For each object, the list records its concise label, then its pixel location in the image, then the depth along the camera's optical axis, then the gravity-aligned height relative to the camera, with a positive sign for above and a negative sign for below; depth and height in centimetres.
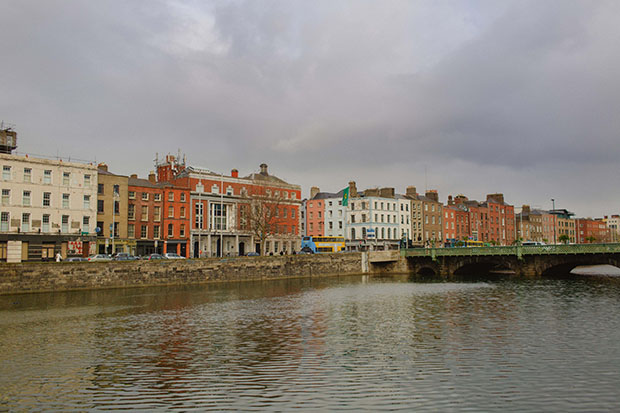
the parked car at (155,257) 6134 -166
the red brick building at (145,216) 7812 +442
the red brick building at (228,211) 8588 +591
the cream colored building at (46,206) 6381 +516
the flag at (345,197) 10472 +967
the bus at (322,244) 9550 -19
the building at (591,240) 17550 +59
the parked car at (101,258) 5678 -158
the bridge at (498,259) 6544 -257
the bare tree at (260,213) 8569 +540
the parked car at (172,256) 6233 -162
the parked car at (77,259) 5437 -170
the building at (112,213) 7362 +464
